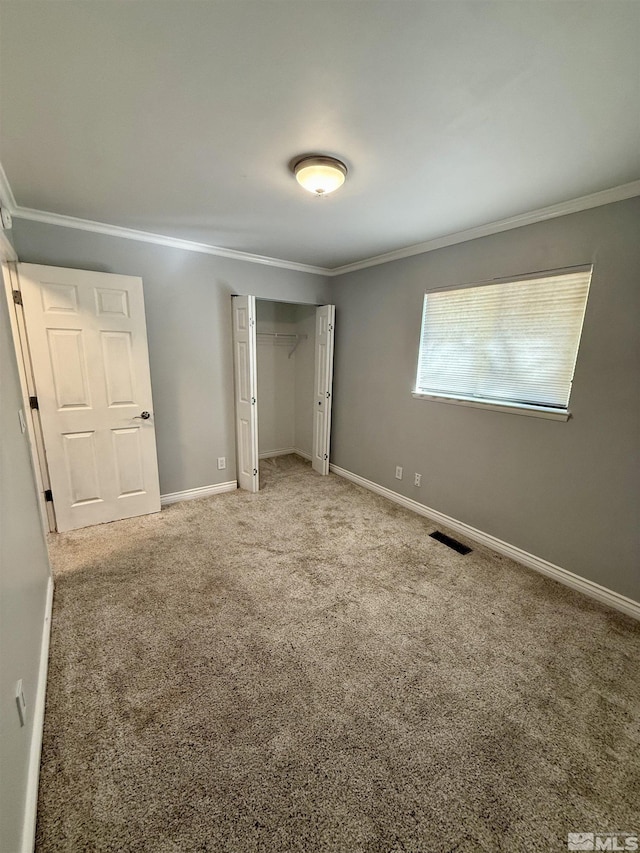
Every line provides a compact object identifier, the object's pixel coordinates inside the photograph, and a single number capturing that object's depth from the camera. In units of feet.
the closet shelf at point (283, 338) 15.03
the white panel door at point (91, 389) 8.25
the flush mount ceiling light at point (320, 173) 5.49
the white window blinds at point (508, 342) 7.33
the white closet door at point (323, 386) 12.90
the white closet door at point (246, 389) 10.83
